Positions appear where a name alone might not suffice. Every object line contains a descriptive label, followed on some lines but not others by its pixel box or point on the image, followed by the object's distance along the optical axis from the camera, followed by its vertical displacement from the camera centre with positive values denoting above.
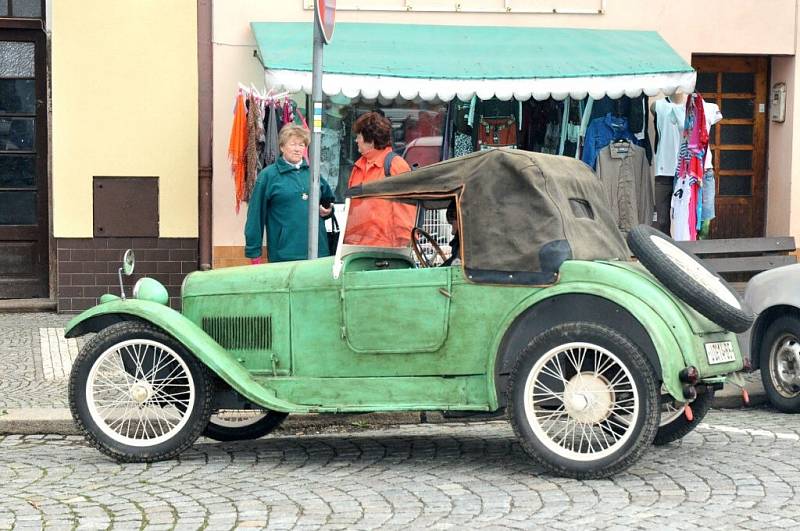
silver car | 8.80 -0.95
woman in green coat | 9.48 -0.11
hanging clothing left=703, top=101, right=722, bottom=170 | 13.71 +0.76
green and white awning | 12.29 +1.17
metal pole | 9.00 +0.26
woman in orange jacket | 8.91 -0.14
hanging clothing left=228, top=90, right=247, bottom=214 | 12.92 +0.42
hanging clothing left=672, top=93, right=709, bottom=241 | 13.63 +0.41
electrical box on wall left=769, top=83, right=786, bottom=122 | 14.82 +0.97
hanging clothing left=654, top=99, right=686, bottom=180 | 13.70 +0.57
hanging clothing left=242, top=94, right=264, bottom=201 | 12.84 +0.47
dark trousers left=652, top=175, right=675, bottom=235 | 13.99 -0.08
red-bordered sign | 8.95 +1.14
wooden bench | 10.30 -0.49
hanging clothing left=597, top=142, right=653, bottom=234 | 13.77 +0.12
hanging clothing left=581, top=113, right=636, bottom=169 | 13.76 +0.56
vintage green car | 6.56 -0.75
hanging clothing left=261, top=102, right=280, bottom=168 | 12.80 +0.45
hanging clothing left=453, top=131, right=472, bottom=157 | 14.12 +0.45
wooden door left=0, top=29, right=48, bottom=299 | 14.40 +0.30
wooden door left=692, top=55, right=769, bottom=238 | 15.03 +0.57
